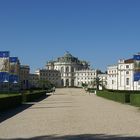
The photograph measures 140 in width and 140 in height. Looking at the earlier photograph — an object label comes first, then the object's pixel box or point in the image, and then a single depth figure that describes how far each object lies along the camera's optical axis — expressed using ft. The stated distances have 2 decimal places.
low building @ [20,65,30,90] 429.24
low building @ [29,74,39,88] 471.39
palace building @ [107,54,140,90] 320.27
